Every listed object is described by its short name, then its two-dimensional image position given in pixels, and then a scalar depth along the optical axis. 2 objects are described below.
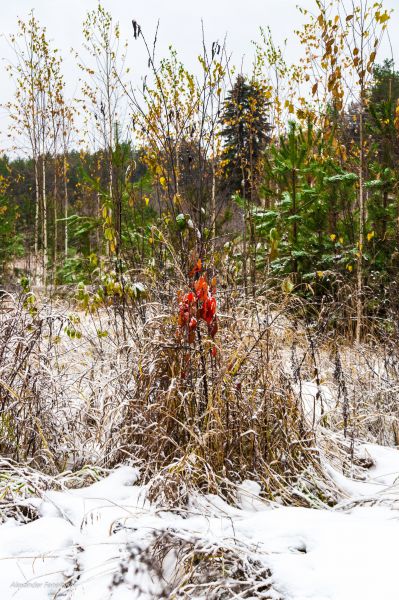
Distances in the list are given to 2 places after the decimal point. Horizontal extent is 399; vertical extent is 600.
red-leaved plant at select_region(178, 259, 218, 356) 2.08
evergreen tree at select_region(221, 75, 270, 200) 5.57
